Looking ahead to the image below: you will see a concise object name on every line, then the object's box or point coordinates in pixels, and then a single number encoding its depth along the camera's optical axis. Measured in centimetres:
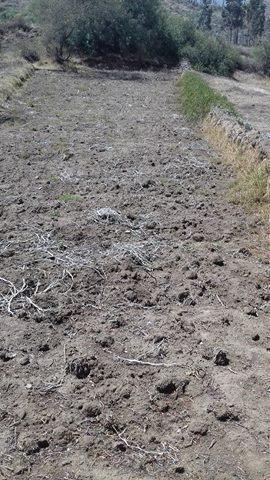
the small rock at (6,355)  427
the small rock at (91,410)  370
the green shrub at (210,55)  3541
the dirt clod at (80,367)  409
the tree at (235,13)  7150
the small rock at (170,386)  393
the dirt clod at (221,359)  421
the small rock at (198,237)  652
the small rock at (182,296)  518
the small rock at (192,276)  556
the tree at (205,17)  7459
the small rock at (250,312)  499
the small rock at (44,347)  439
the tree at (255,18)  6869
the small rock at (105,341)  444
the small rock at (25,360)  420
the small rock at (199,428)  355
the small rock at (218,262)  588
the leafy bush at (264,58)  4053
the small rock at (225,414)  366
